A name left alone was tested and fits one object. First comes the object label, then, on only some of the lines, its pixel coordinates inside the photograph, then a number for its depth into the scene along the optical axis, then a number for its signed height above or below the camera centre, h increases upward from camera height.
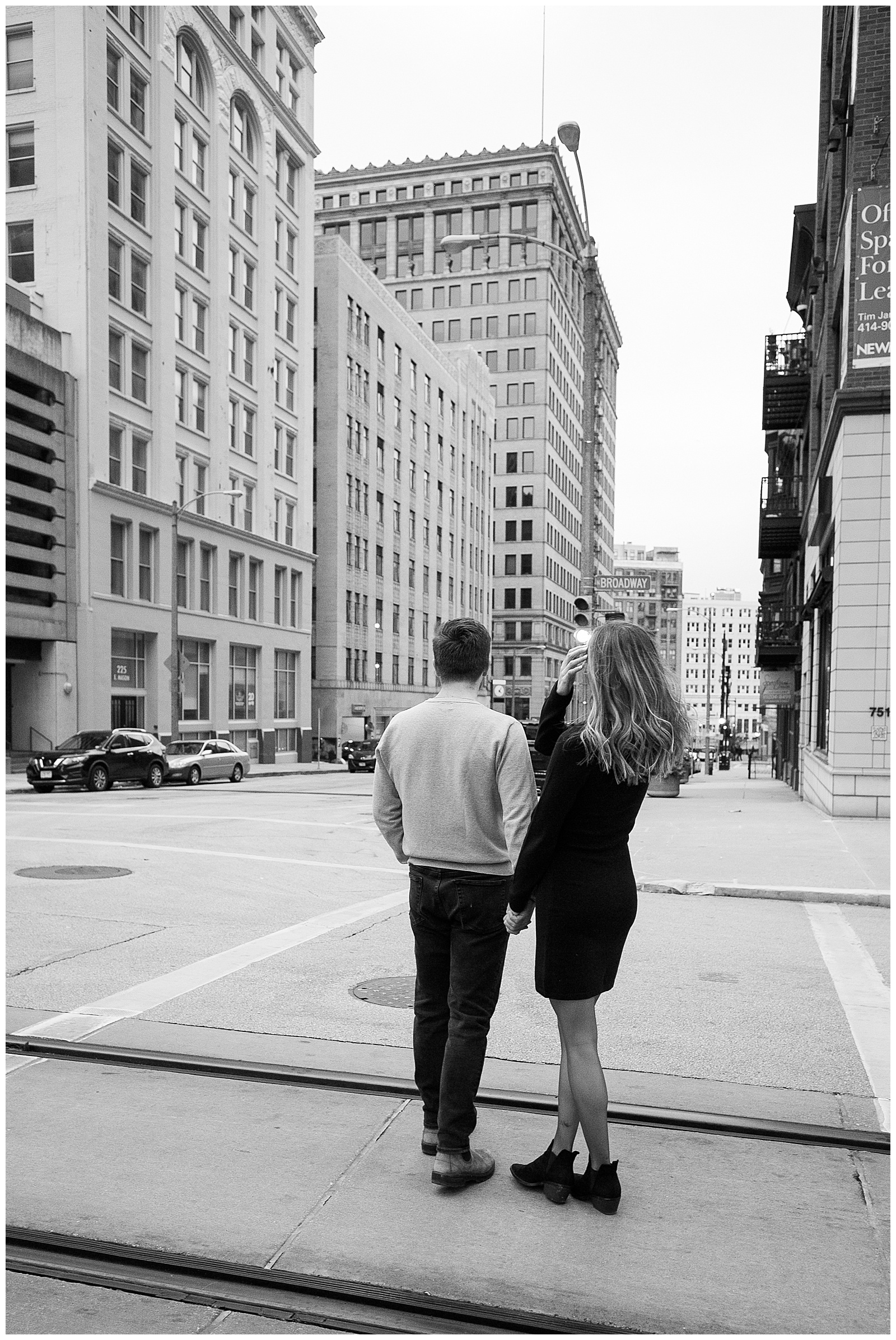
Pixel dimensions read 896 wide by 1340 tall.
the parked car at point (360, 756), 43.09 -3.21
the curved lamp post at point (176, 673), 34.19 +0.12
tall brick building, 16.95 +3.97
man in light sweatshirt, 3.80 -0.68
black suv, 25.33 -2.13
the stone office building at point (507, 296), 100.94 +36.78
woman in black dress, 3.54 -0.60
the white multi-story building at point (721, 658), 176.75 +3.43
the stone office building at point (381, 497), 59.75 +11.92
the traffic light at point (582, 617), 15.35 +0.90
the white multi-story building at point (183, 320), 35.00 +13.72
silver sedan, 30.36 -2.53
